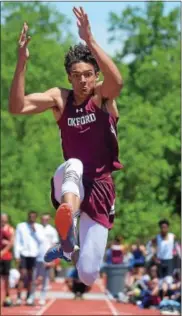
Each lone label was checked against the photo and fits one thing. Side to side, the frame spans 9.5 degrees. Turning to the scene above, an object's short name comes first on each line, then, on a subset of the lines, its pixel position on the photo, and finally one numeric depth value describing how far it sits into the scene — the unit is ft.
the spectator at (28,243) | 73.41
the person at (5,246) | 72.54
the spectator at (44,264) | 74.95
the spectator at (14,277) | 91.09
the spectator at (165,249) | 72.43
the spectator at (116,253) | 103.86
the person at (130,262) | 104.70
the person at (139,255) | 101.86
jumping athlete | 30.30
